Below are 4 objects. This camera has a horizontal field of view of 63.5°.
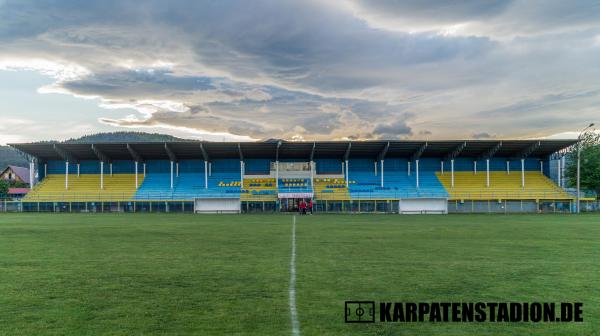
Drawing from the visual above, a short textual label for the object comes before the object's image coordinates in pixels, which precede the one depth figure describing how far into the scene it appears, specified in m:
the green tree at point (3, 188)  97.00
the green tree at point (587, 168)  70.62
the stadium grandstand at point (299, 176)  65.62
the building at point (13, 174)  137.00
